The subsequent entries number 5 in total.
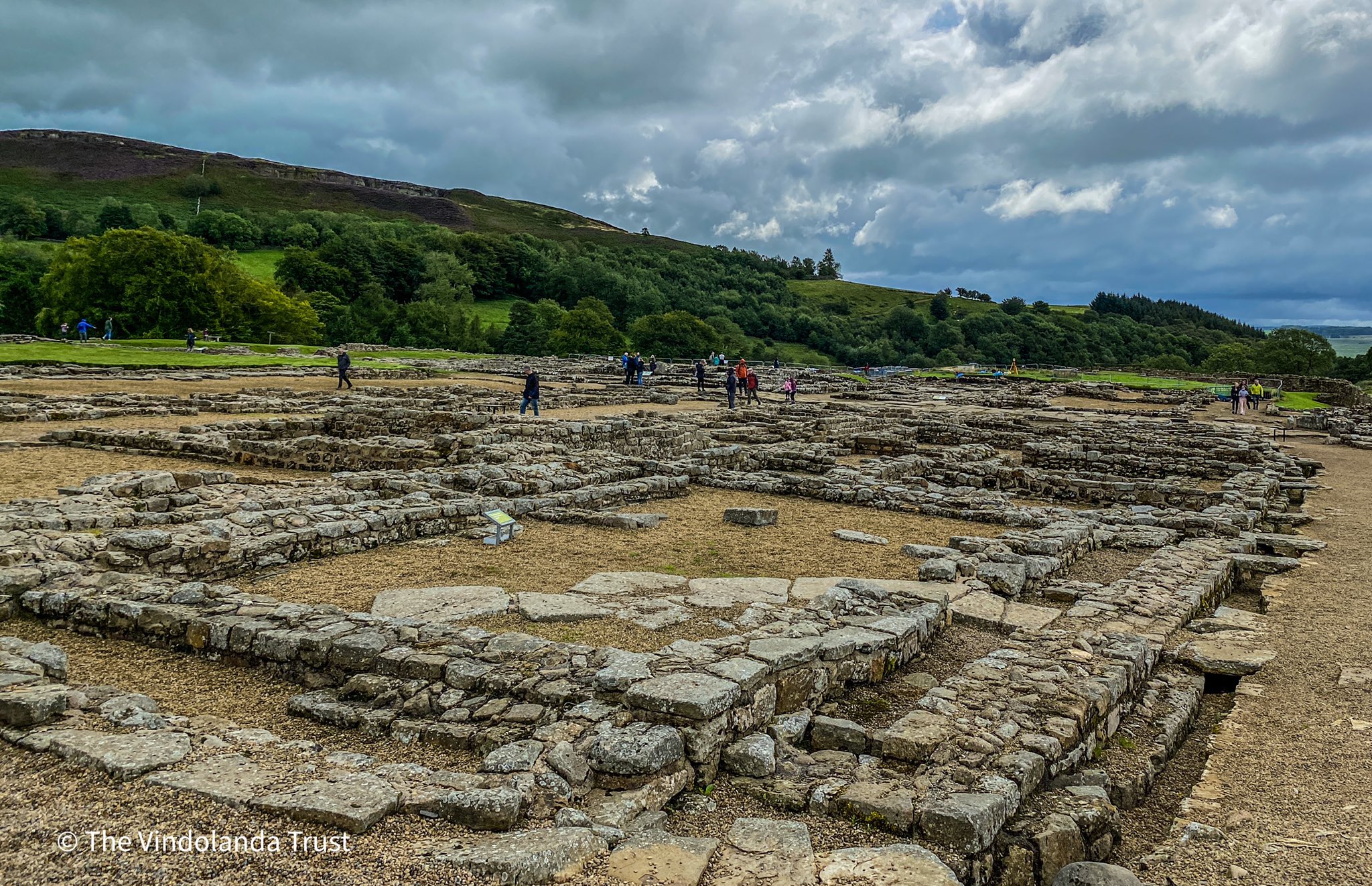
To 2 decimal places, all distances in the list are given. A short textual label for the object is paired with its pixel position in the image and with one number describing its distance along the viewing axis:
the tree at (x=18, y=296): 63.06
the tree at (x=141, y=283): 55.22
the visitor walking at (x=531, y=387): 22.72
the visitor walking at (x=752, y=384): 32.06
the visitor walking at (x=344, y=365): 30.30
